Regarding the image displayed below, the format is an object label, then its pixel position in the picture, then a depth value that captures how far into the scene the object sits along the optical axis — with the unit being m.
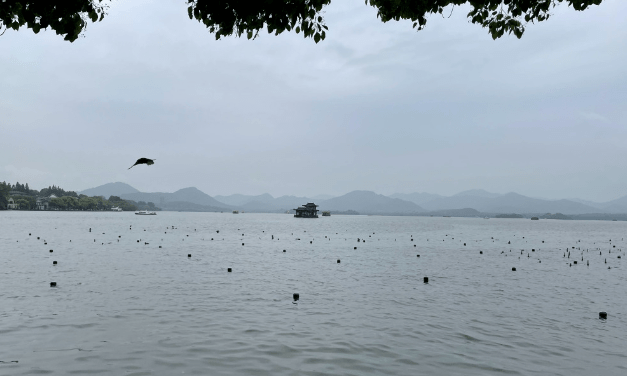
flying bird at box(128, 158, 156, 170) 13.56
